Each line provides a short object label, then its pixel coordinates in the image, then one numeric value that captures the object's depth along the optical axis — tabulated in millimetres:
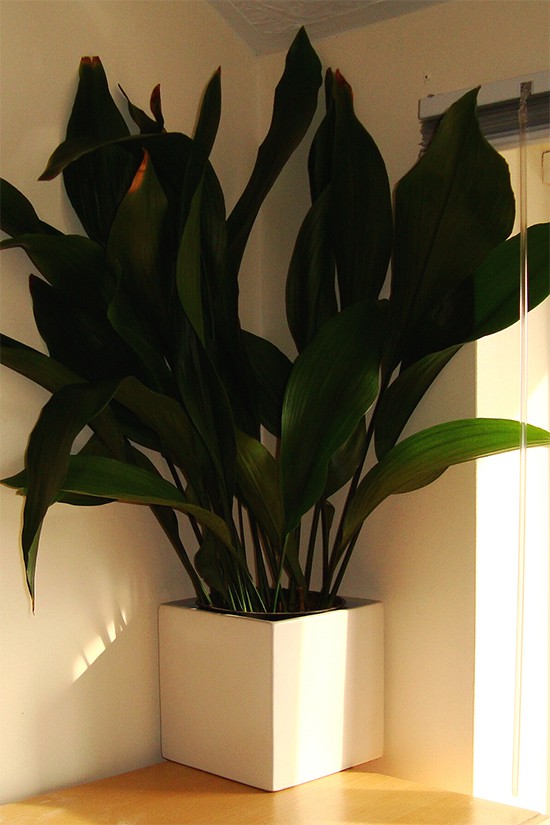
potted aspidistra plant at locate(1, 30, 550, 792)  1143
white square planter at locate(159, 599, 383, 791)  1215
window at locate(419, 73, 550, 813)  1295
